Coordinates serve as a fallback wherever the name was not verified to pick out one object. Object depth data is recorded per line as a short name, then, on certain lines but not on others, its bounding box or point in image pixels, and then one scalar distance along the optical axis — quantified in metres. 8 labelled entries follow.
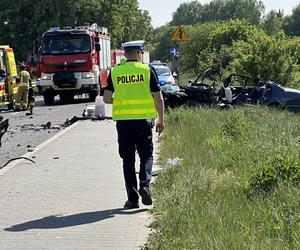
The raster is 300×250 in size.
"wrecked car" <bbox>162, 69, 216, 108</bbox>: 19.36
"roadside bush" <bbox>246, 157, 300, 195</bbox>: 7.20
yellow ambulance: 23.67
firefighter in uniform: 24.23
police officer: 7.62
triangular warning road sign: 25.02
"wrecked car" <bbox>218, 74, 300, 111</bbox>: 17.55
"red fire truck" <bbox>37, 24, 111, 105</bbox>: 27.59
